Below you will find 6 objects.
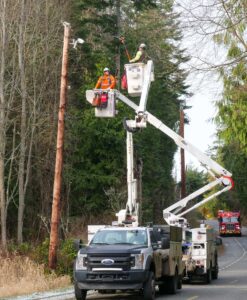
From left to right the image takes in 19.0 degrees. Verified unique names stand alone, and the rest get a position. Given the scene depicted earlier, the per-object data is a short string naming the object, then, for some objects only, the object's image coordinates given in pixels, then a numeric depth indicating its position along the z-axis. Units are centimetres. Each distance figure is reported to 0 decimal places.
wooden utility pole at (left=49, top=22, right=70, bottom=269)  2422
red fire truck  8012
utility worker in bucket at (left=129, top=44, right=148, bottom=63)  2206
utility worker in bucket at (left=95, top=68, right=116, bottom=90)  2272
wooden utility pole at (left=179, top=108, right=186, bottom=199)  4795
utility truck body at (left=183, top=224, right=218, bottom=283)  2600
